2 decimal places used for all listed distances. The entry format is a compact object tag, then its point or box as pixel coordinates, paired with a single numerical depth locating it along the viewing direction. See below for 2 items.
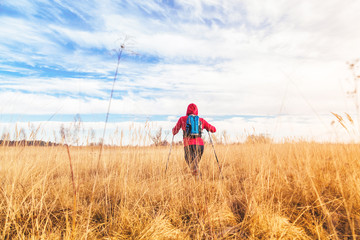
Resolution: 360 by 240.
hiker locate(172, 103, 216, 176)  4.63
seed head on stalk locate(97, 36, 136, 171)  1.86
